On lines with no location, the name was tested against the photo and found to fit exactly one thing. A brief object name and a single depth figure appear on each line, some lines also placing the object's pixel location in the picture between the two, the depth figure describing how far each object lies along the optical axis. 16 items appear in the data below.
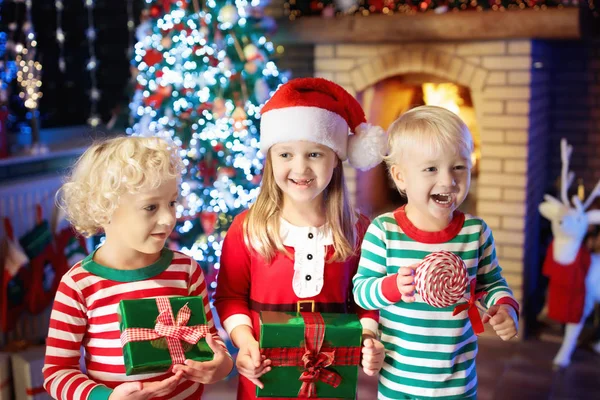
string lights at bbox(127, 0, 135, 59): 4.89
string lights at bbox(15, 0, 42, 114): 3.86
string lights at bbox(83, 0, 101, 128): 4.74
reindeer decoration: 3.94
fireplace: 4.18
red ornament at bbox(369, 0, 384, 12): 4.39
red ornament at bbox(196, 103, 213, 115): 3.64
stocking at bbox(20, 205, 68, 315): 3.42
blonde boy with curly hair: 1.59
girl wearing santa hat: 1.89
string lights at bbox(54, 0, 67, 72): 4.43
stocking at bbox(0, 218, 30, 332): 3.30
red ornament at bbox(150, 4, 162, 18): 3.65
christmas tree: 3.62
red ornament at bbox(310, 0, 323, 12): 4.57
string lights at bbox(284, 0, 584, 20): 4.05
